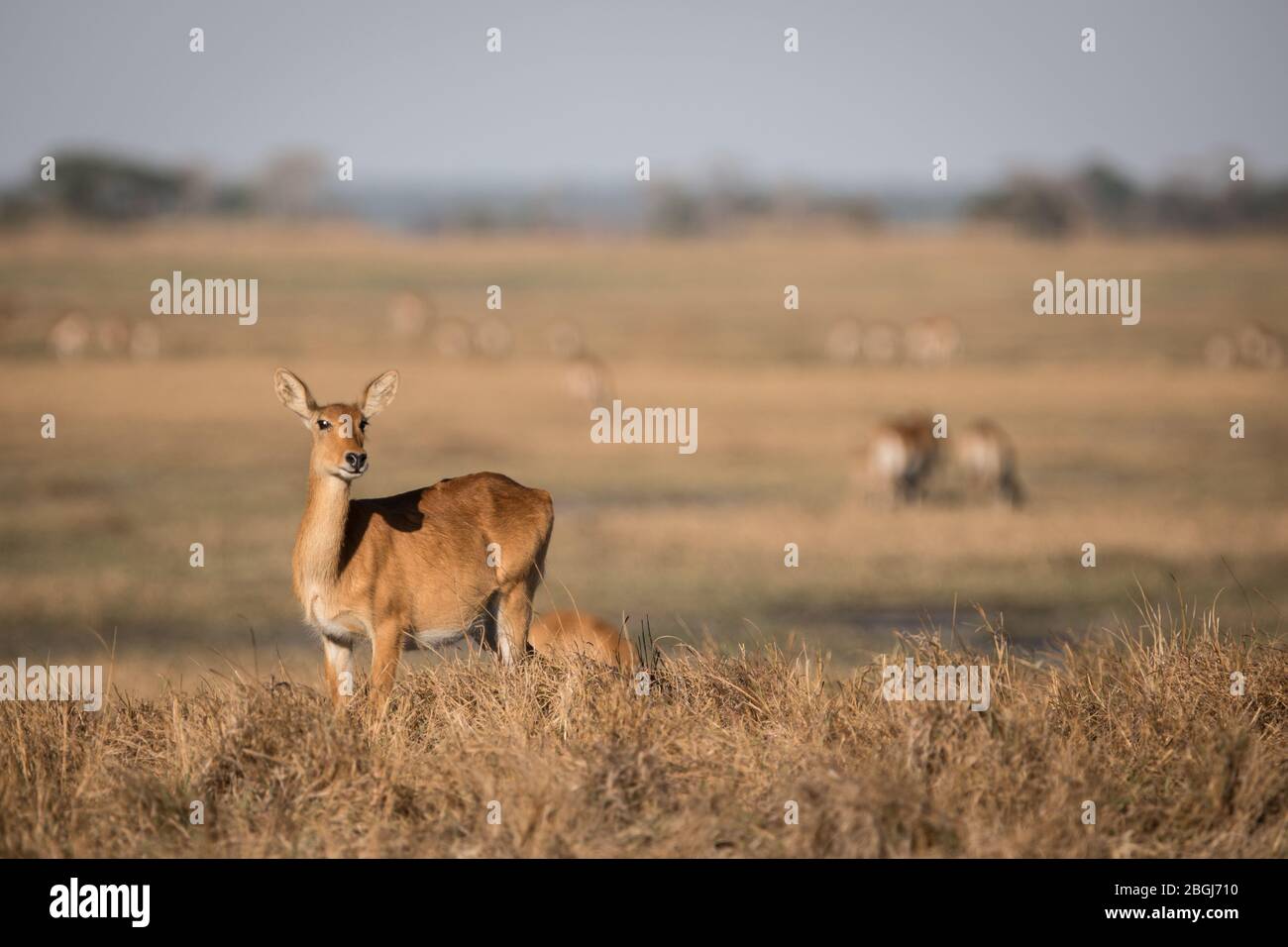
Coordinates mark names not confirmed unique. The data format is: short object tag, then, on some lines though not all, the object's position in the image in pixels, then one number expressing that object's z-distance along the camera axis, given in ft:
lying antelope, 47.78
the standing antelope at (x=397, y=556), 46.29
